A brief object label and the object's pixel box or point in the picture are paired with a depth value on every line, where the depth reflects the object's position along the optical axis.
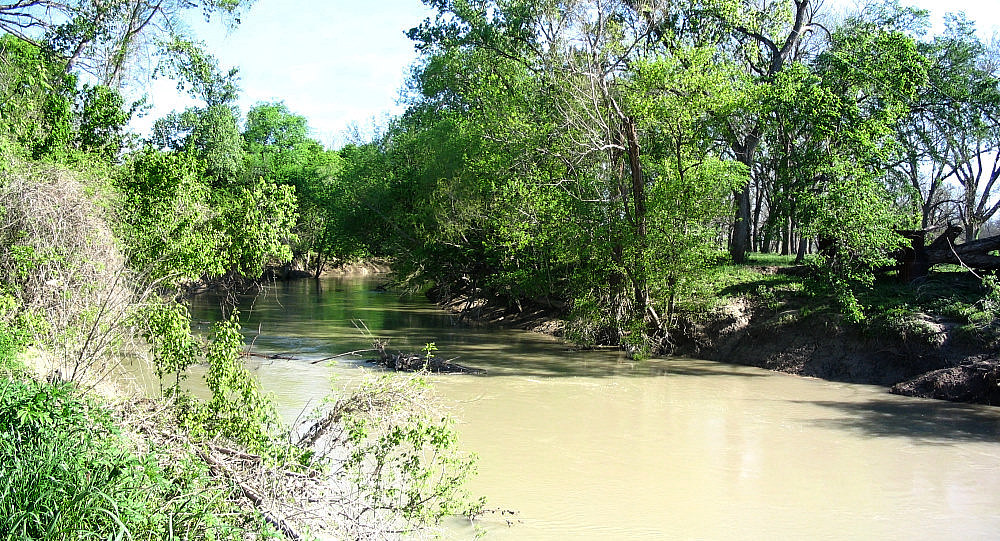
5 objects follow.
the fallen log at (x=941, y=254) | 16.81
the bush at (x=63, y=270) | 7.76
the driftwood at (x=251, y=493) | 5.87
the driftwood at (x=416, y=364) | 17.20
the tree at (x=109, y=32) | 15.11
